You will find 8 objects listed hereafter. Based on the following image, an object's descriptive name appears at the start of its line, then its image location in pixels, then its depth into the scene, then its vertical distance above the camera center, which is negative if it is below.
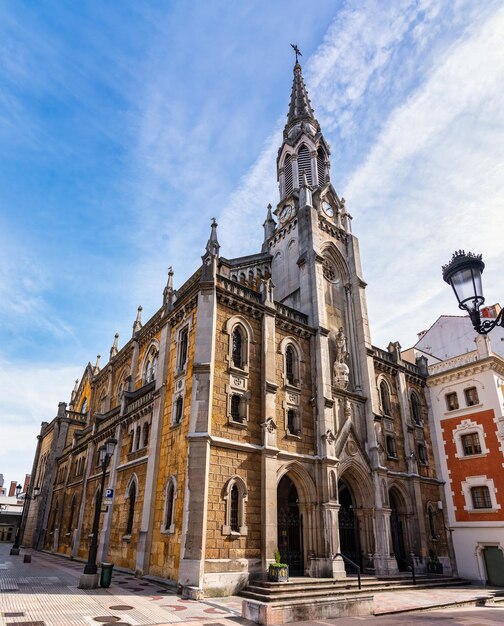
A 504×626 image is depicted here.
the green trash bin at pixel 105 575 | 15.25 -1.96
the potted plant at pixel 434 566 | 23.30 -2.42
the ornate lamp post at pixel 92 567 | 14.73 -1.67
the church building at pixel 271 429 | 17.44 +4.02
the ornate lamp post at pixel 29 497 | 38.75 +1.53
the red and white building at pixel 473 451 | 24.25 +3.73
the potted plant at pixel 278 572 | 15.98 -1.93
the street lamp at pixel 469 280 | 6.71 +3.47
